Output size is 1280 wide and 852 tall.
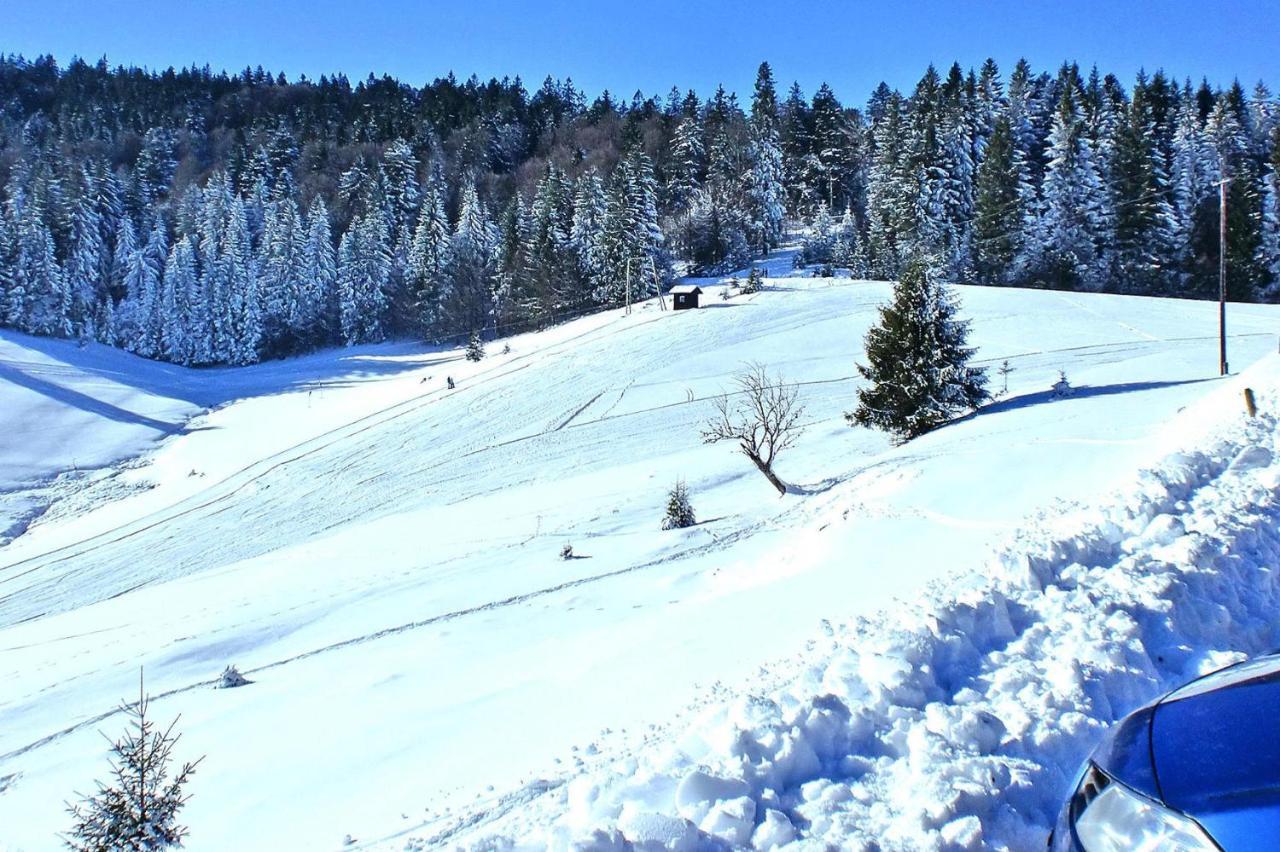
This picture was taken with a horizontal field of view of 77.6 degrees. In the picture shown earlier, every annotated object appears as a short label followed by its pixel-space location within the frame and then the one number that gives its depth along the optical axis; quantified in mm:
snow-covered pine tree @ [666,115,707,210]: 86312
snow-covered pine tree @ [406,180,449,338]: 75438
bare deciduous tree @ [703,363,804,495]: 21062
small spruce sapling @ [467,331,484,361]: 50438
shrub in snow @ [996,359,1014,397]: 29925
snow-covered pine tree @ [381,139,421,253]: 87012
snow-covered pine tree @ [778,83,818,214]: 90750
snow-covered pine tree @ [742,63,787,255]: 78500
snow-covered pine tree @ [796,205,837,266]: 72188
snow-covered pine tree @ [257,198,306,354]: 76750
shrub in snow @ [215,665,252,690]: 11008
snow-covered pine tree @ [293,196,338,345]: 77500
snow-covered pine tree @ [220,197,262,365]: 75562
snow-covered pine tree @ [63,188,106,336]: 74250
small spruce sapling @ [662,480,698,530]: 18734
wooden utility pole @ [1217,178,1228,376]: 25653
